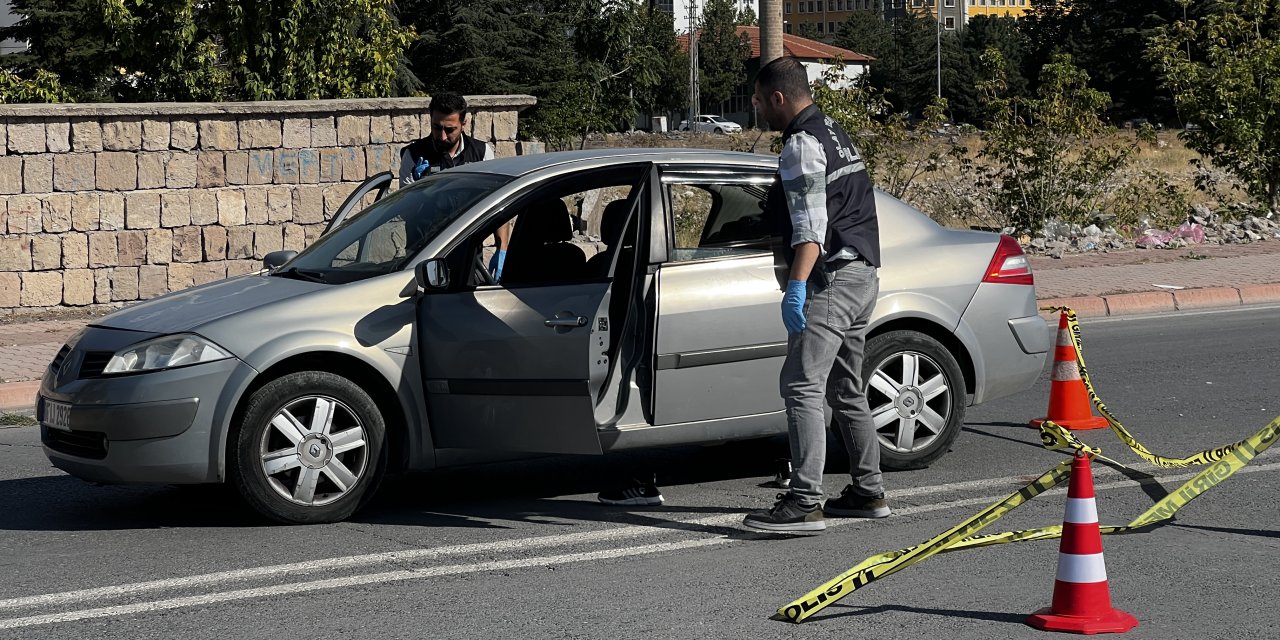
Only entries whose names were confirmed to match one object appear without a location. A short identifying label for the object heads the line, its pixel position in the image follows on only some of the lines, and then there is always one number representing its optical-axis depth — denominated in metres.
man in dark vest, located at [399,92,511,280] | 8.62
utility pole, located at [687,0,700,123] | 90.19
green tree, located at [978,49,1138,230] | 18.64
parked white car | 92.24
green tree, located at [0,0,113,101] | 40.55
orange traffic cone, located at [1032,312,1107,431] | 7.96
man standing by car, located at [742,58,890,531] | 5.54
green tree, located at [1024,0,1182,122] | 70.44
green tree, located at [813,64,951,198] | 19.12
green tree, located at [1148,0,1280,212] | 19.98
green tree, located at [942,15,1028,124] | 97.94
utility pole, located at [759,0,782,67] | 24.12
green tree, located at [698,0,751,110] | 108.44
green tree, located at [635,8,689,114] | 95.12
